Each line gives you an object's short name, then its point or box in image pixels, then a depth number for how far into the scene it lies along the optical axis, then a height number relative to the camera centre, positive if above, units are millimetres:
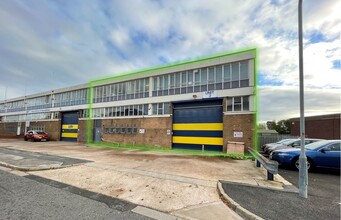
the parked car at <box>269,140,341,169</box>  9256 -1320
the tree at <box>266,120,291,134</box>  57075 +541
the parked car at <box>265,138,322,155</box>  13678 -1233
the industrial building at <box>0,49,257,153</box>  17812 +2105
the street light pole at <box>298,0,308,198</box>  5754 -108
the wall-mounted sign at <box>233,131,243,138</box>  17344 -652
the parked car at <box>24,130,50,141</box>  31188 -2455
